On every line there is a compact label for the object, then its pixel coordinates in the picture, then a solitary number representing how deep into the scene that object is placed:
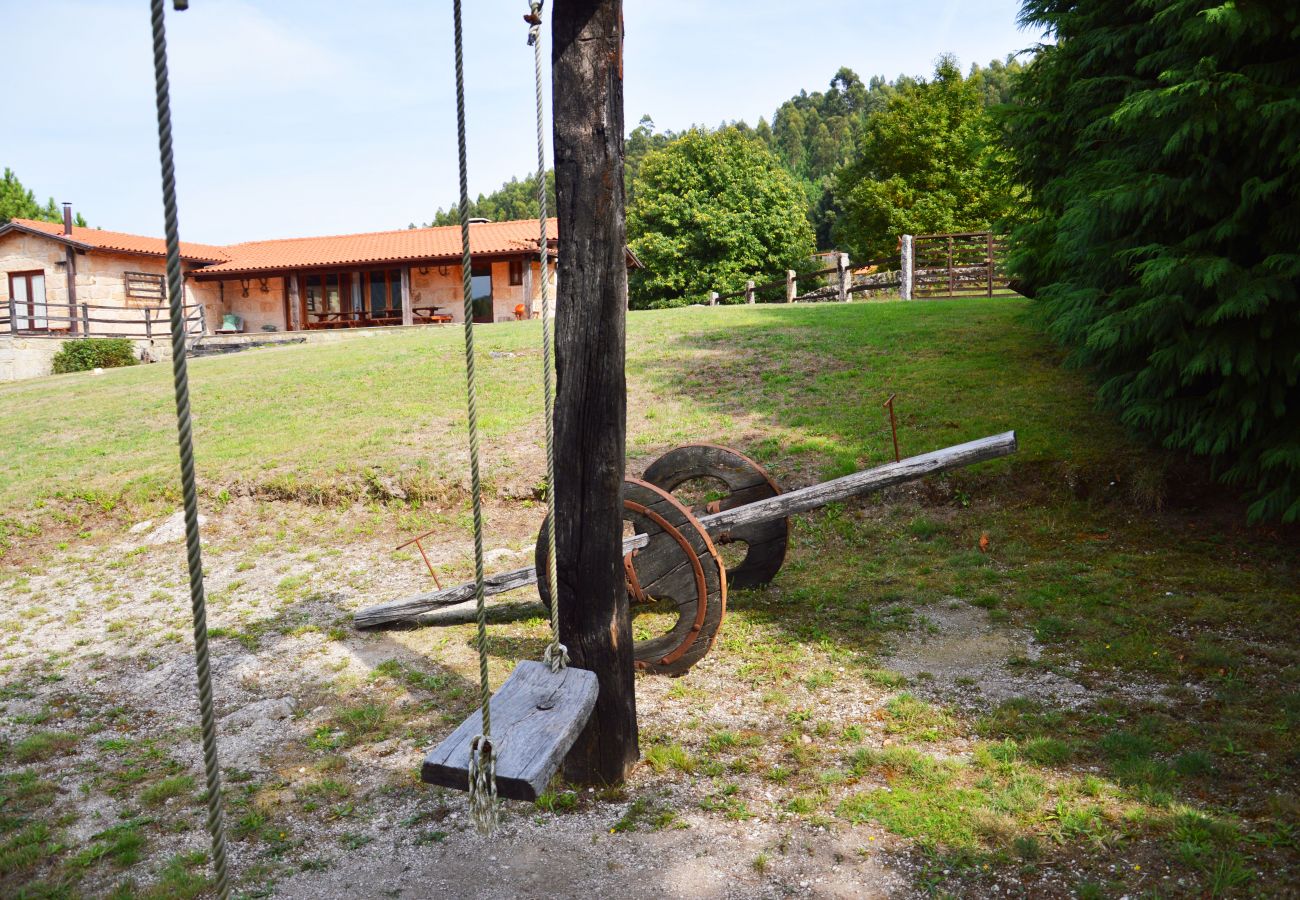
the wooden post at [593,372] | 4.05
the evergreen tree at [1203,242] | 6.26
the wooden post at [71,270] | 31.03
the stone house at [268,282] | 31.20
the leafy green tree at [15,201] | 48.44
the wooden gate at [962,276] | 25.06
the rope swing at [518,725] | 3.12
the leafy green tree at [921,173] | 40.69
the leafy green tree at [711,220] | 42.00
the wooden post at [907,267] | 23.88
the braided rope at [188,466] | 1.89
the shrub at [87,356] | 26.23
